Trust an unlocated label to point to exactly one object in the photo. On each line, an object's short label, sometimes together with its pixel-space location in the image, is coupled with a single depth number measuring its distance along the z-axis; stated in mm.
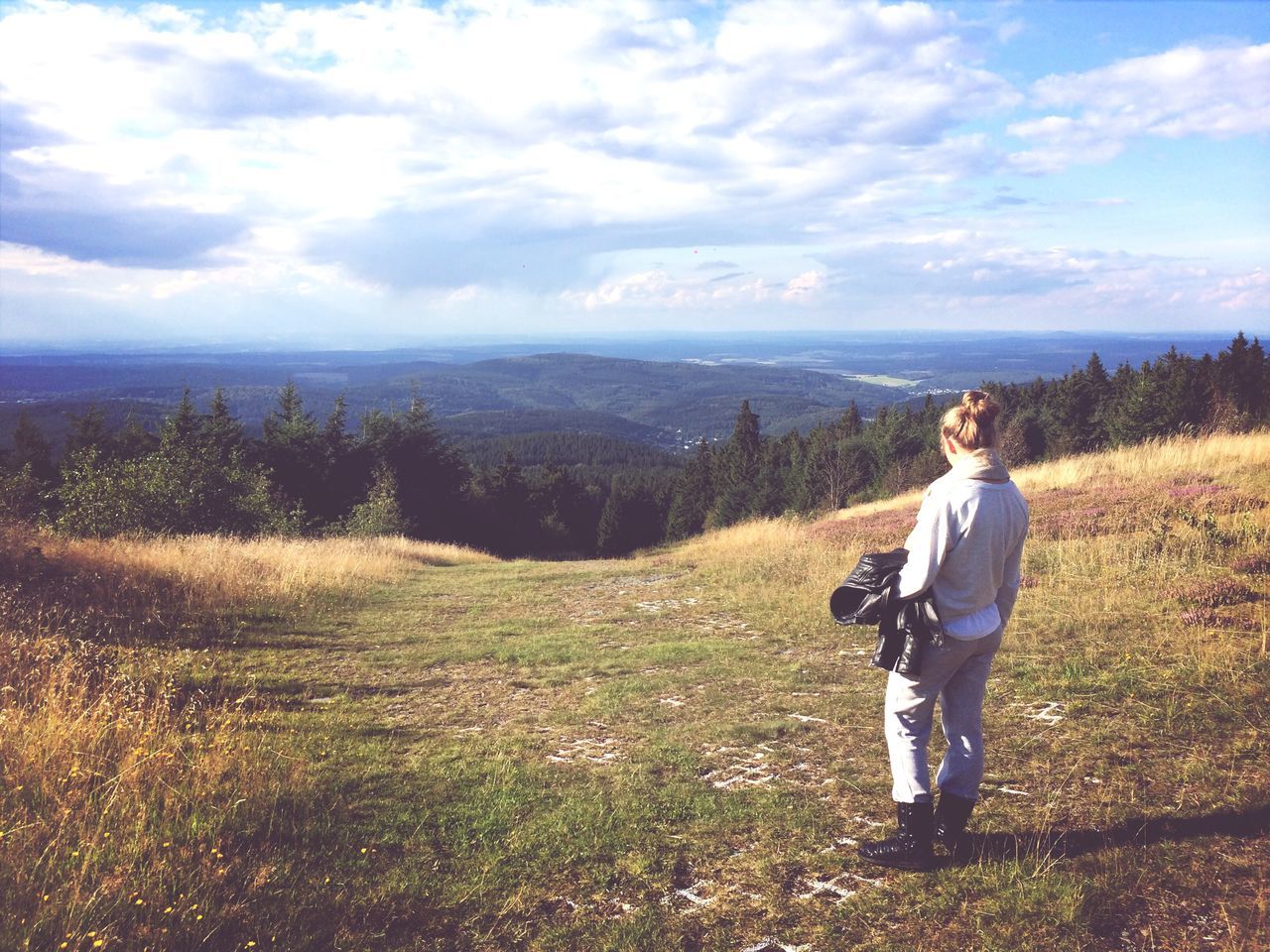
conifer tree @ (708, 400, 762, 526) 74600
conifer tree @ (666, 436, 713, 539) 87562
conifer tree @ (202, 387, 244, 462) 46219
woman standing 3592
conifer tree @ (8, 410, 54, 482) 60312
